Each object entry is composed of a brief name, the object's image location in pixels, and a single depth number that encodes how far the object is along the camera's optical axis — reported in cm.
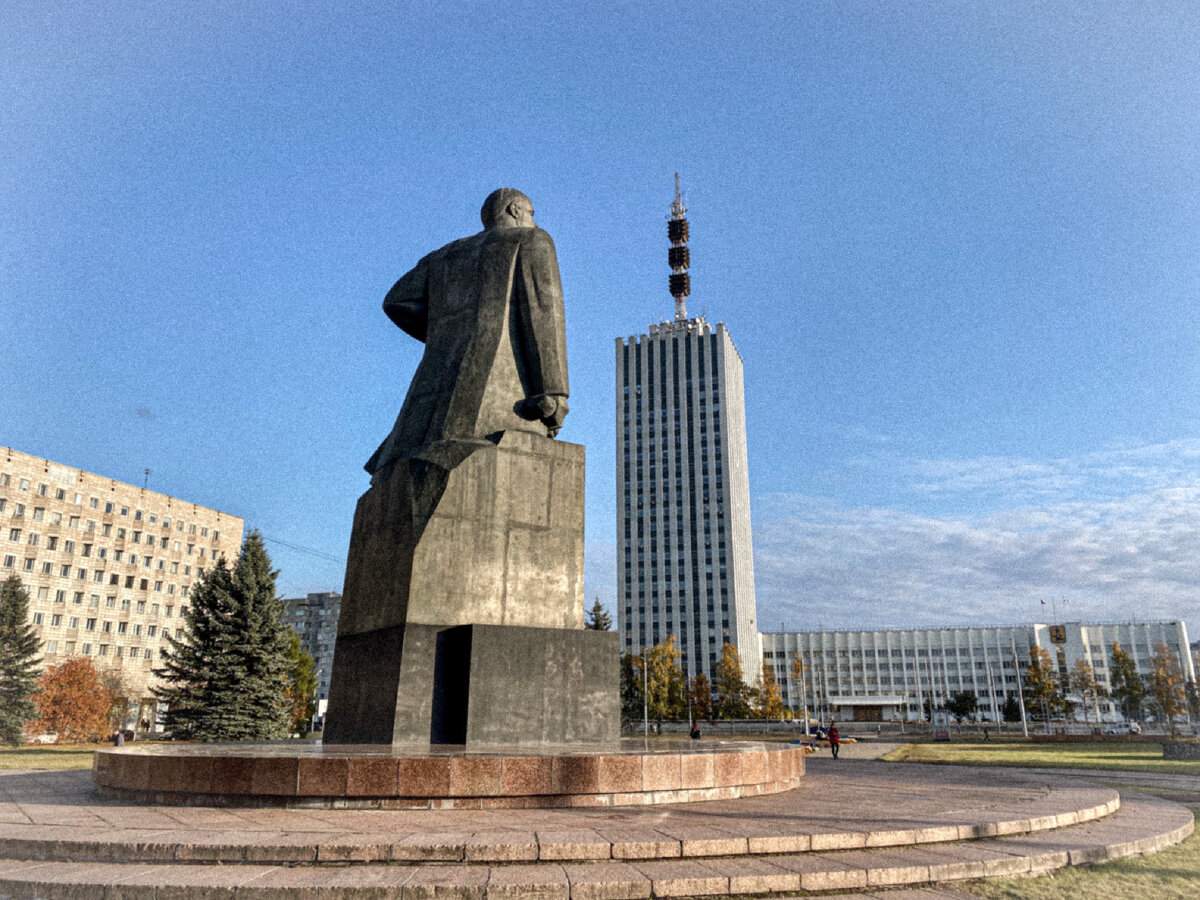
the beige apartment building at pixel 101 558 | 6012
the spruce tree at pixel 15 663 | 3784
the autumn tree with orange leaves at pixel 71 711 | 4450
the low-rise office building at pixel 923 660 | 11212
